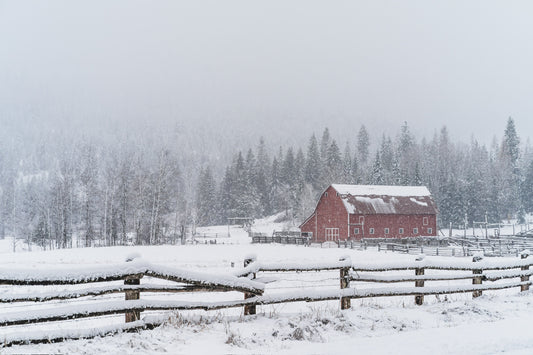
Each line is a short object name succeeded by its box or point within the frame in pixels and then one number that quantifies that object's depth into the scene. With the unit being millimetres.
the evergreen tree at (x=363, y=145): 127062
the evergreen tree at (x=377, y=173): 88000
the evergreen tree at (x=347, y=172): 86275
